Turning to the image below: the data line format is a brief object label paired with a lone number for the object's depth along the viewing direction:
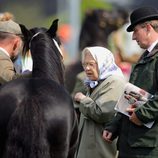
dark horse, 10.01
